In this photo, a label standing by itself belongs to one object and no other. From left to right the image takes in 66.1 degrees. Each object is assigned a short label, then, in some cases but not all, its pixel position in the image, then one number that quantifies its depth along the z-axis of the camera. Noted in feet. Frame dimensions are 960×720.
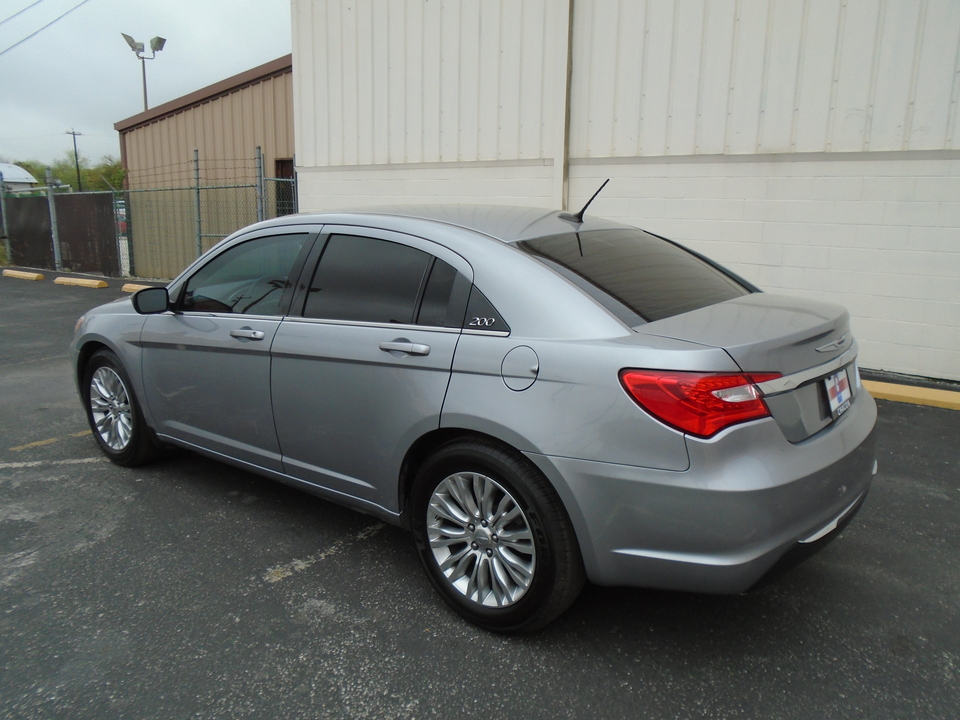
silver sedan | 7.72
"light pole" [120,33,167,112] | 93.31
